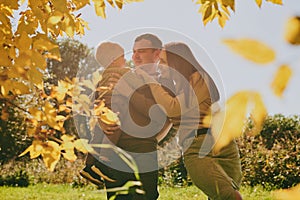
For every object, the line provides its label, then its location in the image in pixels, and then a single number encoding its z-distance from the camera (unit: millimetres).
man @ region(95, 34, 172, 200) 2525
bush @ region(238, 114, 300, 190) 6262
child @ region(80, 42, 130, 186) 2545
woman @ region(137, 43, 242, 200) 2443
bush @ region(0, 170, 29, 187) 8461
